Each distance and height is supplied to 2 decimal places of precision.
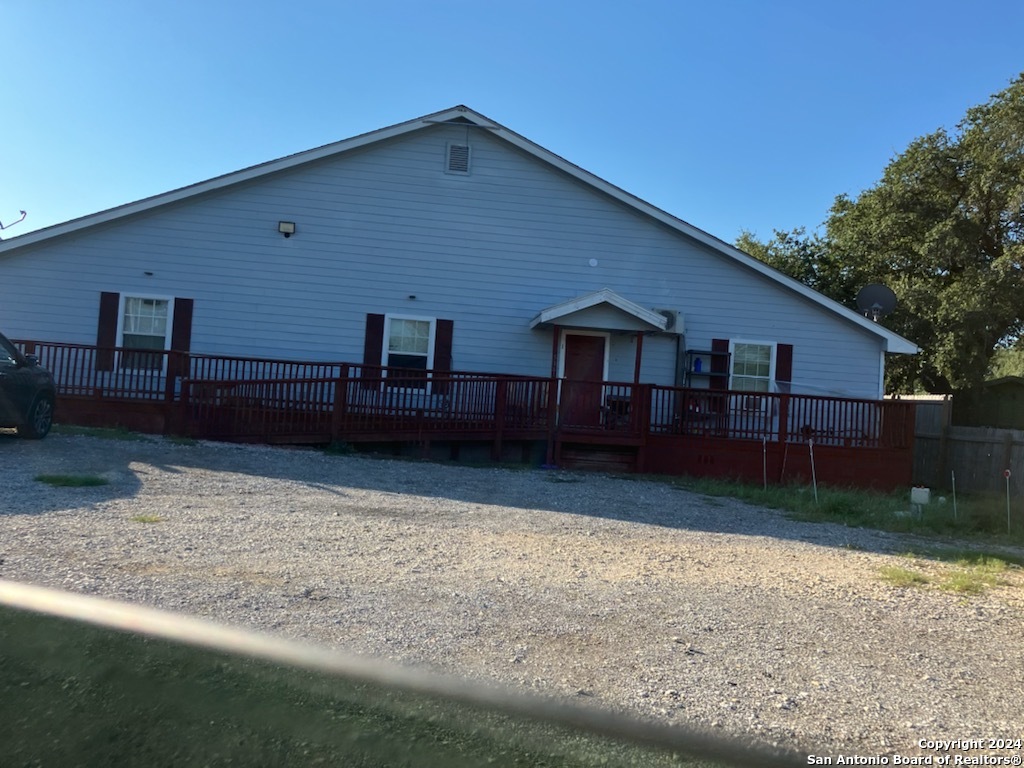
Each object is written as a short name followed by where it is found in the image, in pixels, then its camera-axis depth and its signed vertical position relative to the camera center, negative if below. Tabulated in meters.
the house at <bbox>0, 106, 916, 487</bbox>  16.36 +2.61
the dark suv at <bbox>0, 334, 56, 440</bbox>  10.77 -0.12
